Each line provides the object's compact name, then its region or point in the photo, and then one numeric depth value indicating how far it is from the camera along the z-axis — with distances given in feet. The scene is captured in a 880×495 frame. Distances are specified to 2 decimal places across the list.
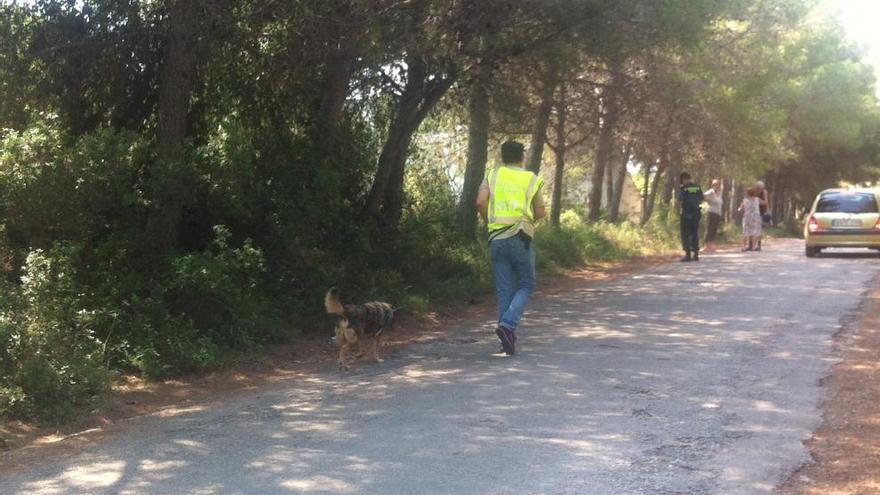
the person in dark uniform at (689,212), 69.82
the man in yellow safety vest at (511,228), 31.65
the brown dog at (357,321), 30.63
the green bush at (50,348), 25.36
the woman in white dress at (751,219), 84.23
